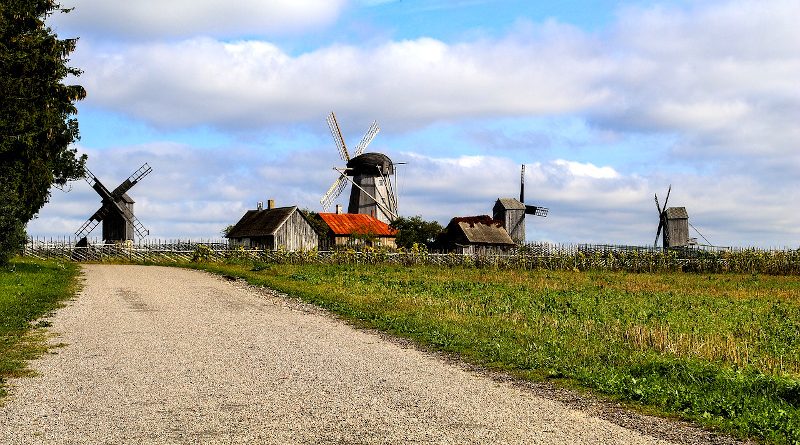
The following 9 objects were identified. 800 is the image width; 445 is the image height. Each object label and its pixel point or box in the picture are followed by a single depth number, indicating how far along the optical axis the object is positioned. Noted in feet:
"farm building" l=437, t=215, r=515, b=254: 271.49
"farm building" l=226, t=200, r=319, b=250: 242.37
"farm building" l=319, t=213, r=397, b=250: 271.90
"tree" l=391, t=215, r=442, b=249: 274.98
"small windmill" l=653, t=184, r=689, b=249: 314.96
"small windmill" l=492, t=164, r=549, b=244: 309.63
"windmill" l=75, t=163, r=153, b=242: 254.68
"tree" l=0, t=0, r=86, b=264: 127.54
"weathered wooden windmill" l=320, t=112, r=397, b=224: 304.50
